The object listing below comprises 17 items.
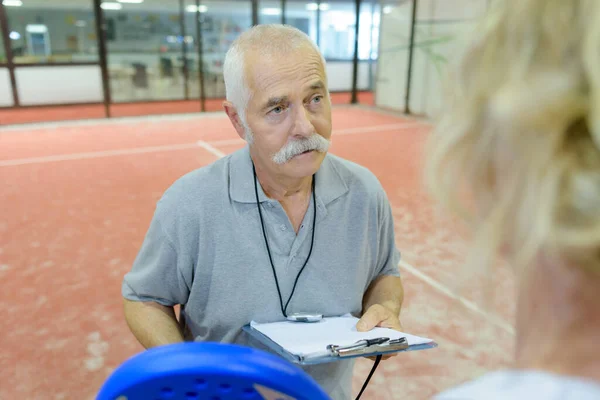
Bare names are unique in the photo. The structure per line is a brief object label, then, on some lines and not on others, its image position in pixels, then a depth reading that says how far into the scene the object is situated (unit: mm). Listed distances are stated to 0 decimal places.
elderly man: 1484
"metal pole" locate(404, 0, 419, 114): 10255
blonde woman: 433
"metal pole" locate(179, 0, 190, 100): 11922
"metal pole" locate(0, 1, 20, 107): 10117
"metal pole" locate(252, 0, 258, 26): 11531
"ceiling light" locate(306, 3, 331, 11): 13403
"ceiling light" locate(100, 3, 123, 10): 11202
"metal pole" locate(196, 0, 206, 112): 10867
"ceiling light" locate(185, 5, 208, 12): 11969
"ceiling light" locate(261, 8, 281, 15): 13250
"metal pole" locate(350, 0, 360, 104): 12484
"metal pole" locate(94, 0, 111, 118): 9977
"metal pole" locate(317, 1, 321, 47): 13109
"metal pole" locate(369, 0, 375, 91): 13320
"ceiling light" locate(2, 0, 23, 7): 10240
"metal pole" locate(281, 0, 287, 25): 12055
